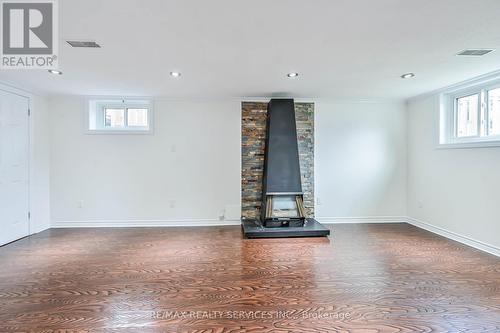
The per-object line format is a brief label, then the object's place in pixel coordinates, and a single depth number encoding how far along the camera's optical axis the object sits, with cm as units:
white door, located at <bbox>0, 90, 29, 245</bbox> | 387
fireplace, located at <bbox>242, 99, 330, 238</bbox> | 459
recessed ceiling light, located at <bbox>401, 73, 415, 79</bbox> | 357
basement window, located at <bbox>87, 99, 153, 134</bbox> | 498
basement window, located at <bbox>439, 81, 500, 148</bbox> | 372
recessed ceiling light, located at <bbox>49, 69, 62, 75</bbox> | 336
